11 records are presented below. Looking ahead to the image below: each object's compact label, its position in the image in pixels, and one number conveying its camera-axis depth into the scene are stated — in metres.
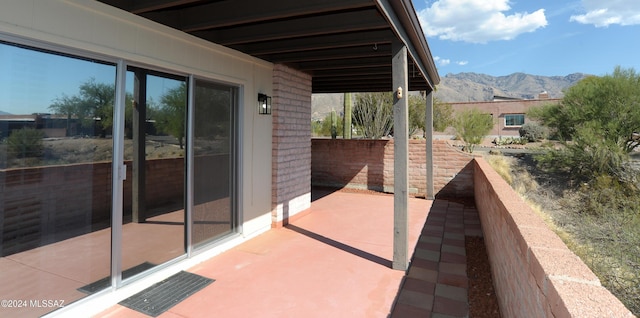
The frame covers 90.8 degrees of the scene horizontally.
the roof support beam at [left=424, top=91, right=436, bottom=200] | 8.01
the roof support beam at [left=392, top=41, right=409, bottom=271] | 3.84
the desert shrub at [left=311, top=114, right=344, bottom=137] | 19.80
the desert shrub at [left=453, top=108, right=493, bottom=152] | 17.86
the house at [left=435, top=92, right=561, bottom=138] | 32.47
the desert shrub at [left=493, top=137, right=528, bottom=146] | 27.61
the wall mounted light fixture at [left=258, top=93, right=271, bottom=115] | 5.03
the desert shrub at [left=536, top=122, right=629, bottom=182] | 11.23
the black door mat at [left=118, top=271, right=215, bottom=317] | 2.96
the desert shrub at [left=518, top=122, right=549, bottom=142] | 27.03
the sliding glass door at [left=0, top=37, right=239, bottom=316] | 2.50
